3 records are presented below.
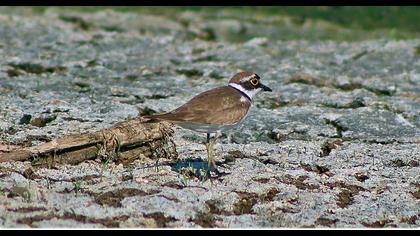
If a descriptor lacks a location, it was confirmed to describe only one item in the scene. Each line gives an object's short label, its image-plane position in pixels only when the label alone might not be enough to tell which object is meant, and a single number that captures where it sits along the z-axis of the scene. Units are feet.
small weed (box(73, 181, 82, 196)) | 43.83
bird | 48.60
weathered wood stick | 48.34
